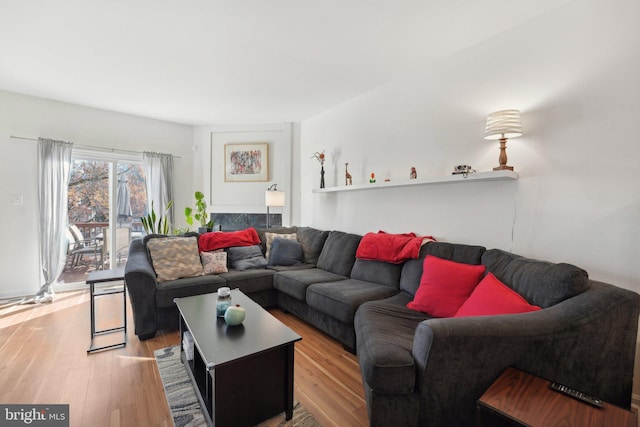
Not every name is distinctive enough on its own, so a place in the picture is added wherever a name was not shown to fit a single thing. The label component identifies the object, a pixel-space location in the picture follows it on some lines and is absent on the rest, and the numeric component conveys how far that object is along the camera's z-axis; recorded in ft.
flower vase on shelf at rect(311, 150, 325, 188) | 13.45
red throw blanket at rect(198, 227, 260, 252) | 11.41
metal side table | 7.82
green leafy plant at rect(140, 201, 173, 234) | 13.79
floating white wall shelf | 7.10
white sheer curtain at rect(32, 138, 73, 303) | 12.02
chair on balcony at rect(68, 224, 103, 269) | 13.15
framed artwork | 15.78
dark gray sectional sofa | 4.27
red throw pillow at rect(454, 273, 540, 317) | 5.19
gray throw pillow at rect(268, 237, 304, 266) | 11.81
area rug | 5.33
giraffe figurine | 12.17
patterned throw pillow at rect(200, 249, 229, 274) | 10.55
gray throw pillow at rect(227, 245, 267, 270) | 11.23
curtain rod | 12.05
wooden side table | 3.40
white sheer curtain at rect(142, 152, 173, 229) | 14.70
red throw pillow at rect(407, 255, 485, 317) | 6.58
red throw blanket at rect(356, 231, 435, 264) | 8.62
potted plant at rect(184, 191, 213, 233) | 14.58
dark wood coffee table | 4.84
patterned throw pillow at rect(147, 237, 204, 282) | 9.53
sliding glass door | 13.21
